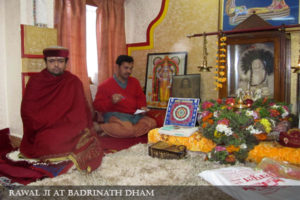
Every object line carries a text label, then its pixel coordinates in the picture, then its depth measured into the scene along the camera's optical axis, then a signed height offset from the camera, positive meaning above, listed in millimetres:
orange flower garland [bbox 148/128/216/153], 3654 -814
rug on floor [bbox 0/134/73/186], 2862 -979
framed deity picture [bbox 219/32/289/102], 4258 +350
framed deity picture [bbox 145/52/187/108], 5875 +287
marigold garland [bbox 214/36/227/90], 4520 +429
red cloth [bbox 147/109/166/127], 5395 -629
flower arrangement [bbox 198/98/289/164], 3219 -543
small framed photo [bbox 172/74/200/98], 5352 -8
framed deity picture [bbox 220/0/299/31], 4578 +1387
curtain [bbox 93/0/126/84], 5918 +1218
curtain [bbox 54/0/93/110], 4980 +1080
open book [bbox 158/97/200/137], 3899 -493
